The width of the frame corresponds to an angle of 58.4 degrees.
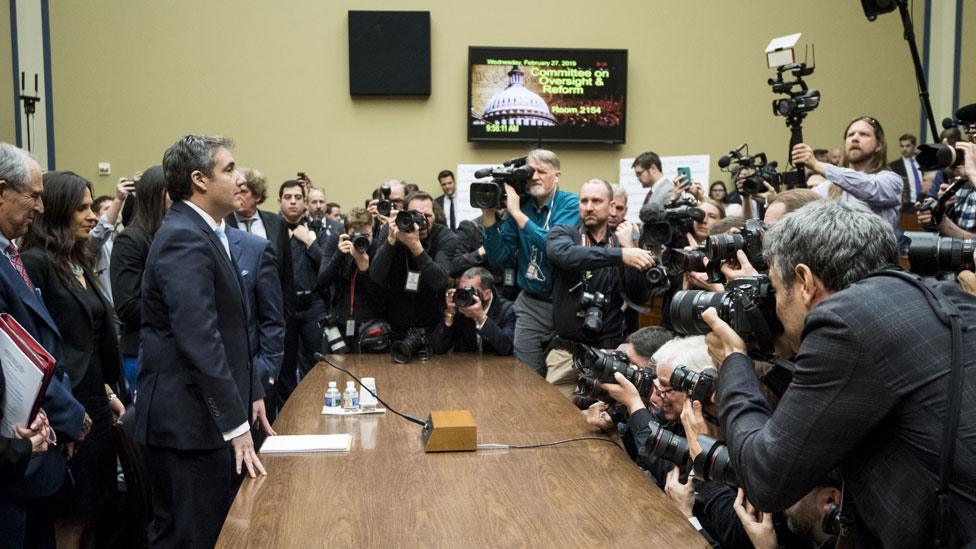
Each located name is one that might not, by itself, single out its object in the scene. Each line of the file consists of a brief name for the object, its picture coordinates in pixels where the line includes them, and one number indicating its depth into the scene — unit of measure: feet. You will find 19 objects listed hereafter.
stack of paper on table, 7.70
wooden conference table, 5.80
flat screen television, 27.55
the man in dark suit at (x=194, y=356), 7.20
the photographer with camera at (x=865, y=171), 12.44
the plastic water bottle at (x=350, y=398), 9.34
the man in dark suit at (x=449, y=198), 27.07
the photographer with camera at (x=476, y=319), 12.16
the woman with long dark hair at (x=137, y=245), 10.73
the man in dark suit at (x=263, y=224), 13.89
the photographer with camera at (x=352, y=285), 13.24
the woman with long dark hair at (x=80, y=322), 8.55
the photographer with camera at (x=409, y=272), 12.41
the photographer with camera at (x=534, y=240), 13.10
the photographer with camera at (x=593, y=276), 11.62
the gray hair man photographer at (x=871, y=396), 4.48
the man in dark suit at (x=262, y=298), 10.65
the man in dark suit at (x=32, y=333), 6.84
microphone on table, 7.72
